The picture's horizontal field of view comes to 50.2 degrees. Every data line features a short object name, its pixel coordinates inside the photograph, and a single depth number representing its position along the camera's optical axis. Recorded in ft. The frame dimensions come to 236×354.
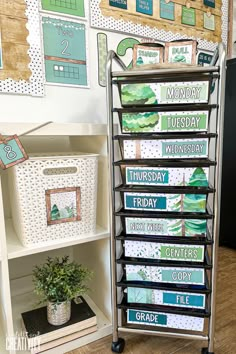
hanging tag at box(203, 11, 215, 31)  5.03
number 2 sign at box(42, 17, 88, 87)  3.71
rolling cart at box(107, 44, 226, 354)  2.74
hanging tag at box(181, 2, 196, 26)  4.77
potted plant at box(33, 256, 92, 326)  3.20
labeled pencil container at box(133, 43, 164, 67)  2.97
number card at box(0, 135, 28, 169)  2.62
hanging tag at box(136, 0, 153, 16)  4.32
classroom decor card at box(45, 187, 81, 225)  2.97
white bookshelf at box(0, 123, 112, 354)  2.79
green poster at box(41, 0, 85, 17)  3.64
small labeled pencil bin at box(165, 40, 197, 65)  2.85
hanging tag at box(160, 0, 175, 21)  4.53
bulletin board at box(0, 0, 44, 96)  3.43
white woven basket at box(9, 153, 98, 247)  2.82
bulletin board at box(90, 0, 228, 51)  4.09
